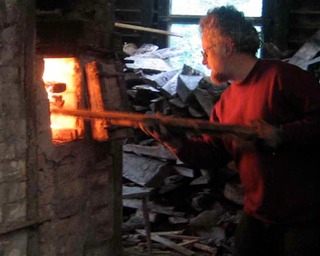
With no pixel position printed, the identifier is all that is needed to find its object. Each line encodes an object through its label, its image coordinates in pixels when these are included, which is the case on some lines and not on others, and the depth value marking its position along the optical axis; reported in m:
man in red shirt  2.79
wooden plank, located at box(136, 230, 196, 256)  5.39
